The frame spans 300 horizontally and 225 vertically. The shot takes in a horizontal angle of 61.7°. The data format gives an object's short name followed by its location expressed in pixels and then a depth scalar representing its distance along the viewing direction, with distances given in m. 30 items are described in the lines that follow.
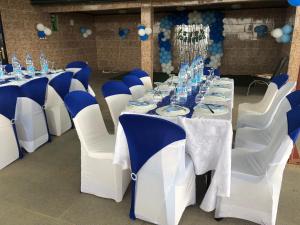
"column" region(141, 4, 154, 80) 6.69
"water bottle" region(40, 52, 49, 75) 4.37
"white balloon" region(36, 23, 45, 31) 7.49
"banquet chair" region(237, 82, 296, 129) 2.72
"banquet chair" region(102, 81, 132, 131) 2.76
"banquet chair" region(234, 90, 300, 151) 2.21
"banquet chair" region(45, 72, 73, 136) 3.64
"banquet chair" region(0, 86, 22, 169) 2.71
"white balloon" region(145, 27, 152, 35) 6.63
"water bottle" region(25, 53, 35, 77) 4.27
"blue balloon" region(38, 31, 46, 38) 7.63
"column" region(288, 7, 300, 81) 5.29
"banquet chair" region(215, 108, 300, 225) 1.65
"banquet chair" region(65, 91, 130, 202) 2.16
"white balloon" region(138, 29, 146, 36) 6.57
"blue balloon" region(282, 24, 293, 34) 5.86
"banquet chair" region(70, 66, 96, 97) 4.26
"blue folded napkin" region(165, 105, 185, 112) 2.09
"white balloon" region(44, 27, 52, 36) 7.64
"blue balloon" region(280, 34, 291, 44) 5.98
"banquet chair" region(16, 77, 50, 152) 3.11
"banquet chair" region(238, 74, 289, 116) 3.11
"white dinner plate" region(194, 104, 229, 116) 2.04
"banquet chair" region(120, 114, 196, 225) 1.59
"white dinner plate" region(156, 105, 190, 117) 2.00
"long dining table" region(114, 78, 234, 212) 1.76
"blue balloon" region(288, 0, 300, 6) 4.38
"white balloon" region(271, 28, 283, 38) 6.19
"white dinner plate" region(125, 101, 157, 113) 2.17
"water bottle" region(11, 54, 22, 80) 4.15
